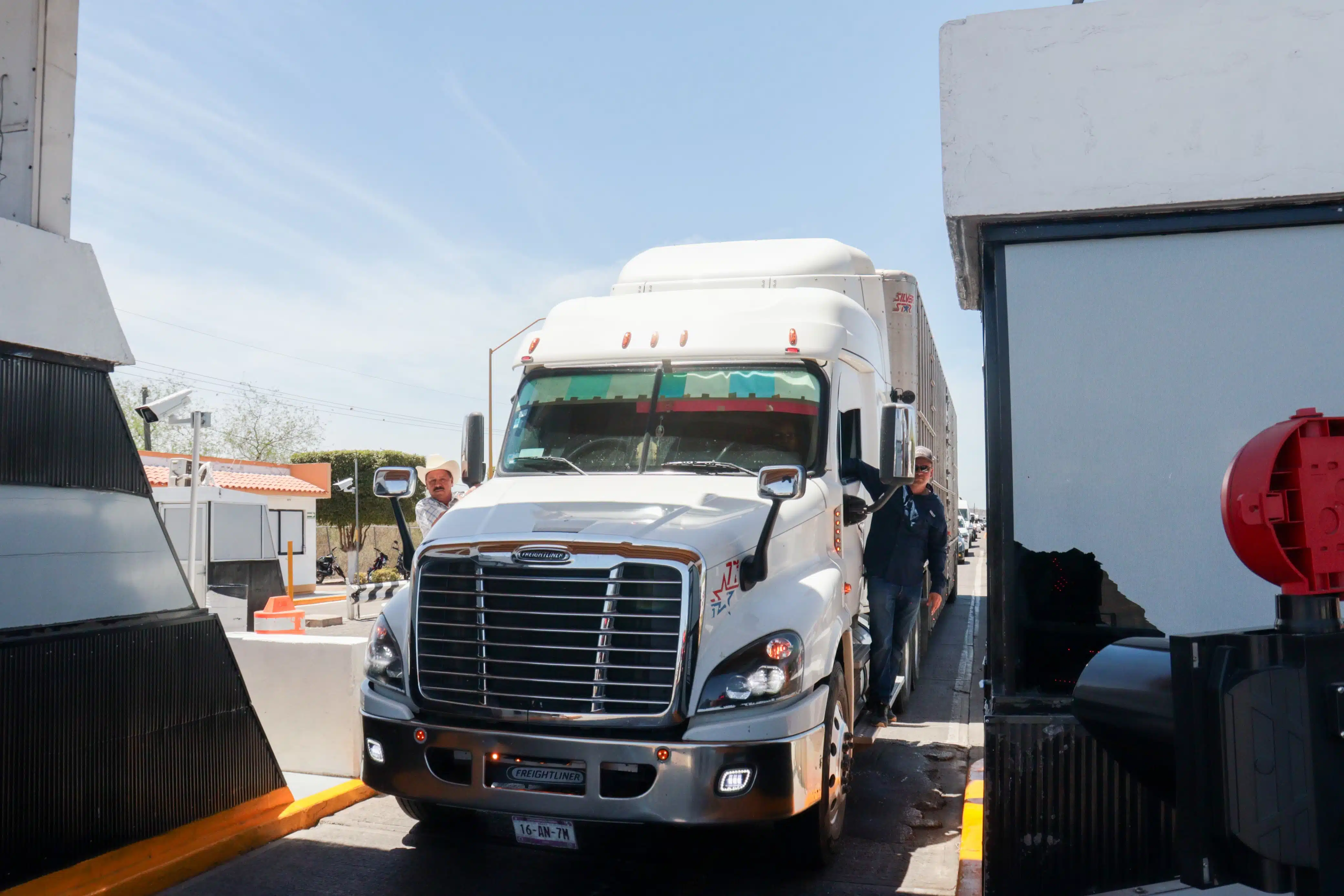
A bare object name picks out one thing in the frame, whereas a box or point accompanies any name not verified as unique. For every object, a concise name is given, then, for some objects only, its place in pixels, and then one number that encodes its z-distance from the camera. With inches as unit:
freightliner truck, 176.2
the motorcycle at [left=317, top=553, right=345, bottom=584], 1614.2
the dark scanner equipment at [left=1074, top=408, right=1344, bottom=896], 71.7
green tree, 1797.5
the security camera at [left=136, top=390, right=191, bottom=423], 567.5
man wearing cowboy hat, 293.1
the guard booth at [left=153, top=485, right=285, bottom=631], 709.9
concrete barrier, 268.2
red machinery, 79.0
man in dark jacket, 283.3
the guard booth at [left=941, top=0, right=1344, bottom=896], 159.0
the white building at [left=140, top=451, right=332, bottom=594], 1272.1
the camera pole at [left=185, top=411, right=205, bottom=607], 589.3
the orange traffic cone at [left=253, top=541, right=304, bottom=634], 394.9
